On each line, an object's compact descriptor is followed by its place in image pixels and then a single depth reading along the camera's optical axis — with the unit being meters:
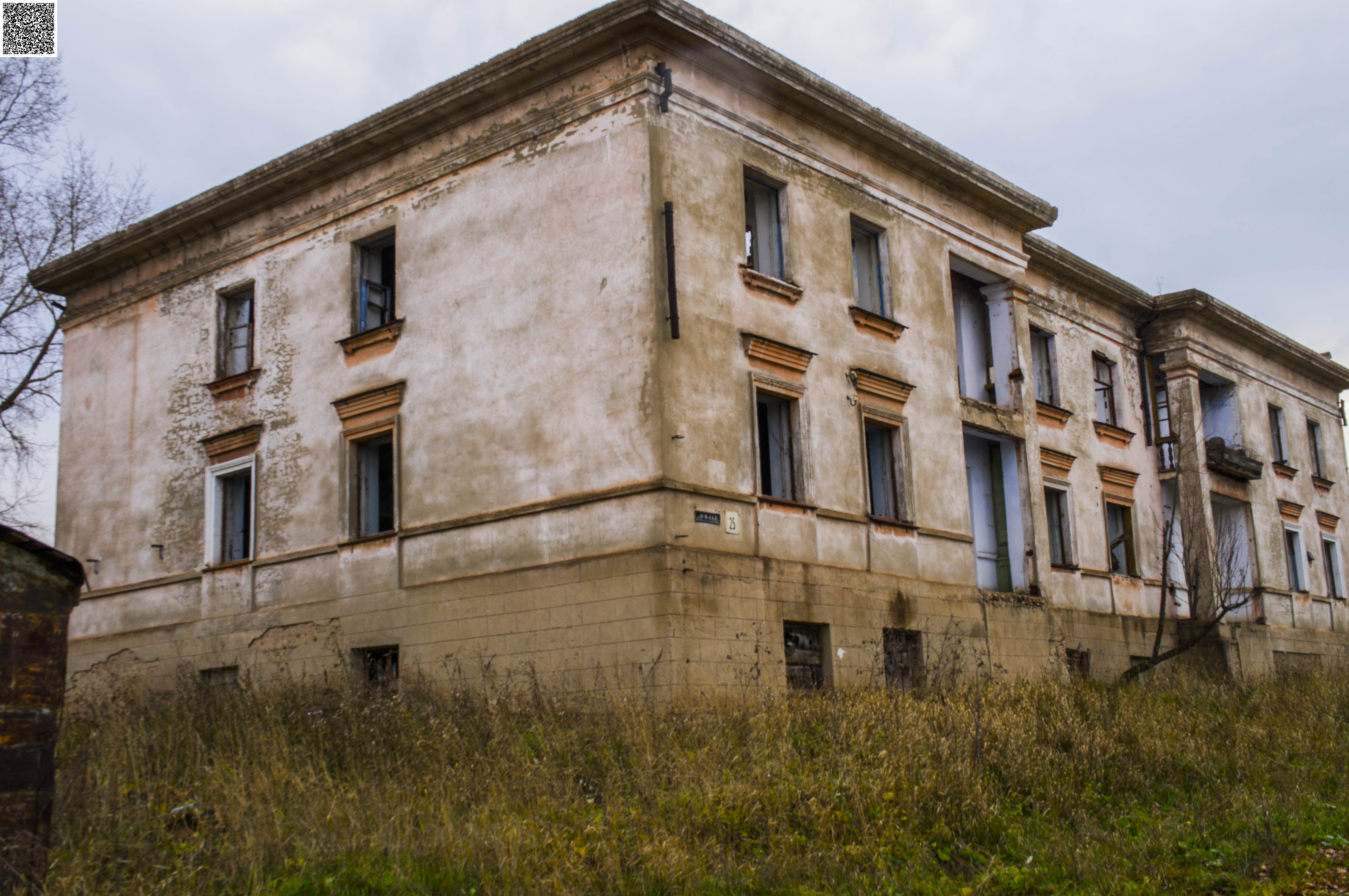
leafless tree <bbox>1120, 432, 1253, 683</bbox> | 21.11
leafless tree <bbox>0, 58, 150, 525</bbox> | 21.36
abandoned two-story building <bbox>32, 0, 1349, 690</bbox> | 13.75
